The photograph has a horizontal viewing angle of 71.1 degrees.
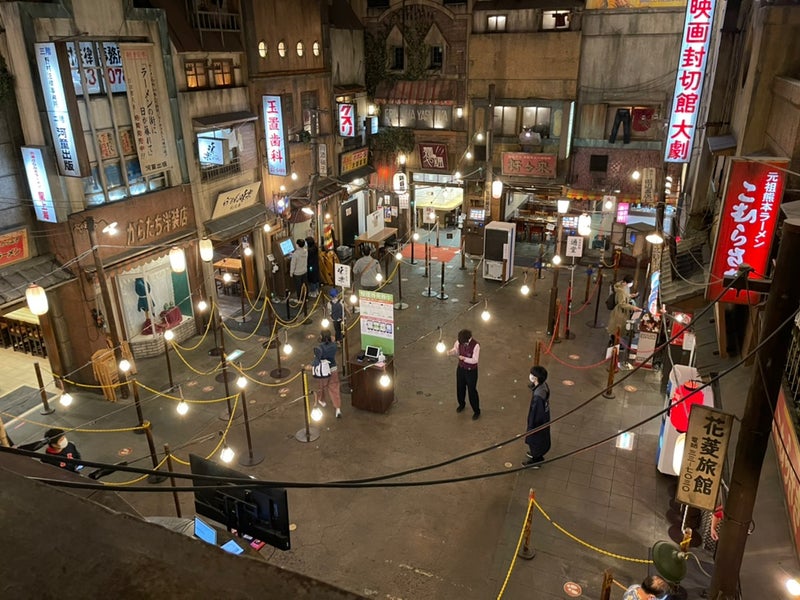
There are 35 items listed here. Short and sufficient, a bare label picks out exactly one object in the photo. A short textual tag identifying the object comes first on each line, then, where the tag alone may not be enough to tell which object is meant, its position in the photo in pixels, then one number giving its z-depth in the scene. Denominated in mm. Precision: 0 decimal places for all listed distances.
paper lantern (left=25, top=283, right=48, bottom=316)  11867
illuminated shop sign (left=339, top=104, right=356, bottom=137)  23750
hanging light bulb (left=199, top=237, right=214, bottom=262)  16609
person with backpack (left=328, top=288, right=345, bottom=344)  16141
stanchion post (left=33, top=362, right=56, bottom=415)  14184
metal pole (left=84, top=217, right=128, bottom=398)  13289
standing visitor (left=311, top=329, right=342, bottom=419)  13148
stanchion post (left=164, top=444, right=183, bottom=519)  9367
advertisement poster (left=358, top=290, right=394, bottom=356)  13742
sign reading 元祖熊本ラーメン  8672
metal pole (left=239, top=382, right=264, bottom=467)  12080
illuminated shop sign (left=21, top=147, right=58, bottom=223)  12859
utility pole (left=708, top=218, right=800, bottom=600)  5707
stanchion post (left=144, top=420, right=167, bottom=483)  10611
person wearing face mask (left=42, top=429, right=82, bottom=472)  9992
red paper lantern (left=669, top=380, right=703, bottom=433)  9562
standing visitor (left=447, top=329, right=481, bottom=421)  12914
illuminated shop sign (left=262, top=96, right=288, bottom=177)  19203
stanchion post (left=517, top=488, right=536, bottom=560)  9445
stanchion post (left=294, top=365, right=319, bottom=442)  12891
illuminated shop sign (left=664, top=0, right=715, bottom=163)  16031
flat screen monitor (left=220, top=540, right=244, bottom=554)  7103
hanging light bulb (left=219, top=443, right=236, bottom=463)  11109
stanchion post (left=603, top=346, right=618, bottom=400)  14102
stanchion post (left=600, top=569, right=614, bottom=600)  7320
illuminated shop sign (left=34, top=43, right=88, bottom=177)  12234
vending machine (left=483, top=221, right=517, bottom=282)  22375
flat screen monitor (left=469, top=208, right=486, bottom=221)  26109
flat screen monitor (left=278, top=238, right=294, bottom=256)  21438
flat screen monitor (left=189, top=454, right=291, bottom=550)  7504
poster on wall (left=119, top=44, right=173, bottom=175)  14977
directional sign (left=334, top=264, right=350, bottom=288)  16172
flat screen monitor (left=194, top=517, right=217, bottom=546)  7148
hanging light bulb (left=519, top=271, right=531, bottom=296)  19734
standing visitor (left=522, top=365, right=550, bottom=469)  11297
